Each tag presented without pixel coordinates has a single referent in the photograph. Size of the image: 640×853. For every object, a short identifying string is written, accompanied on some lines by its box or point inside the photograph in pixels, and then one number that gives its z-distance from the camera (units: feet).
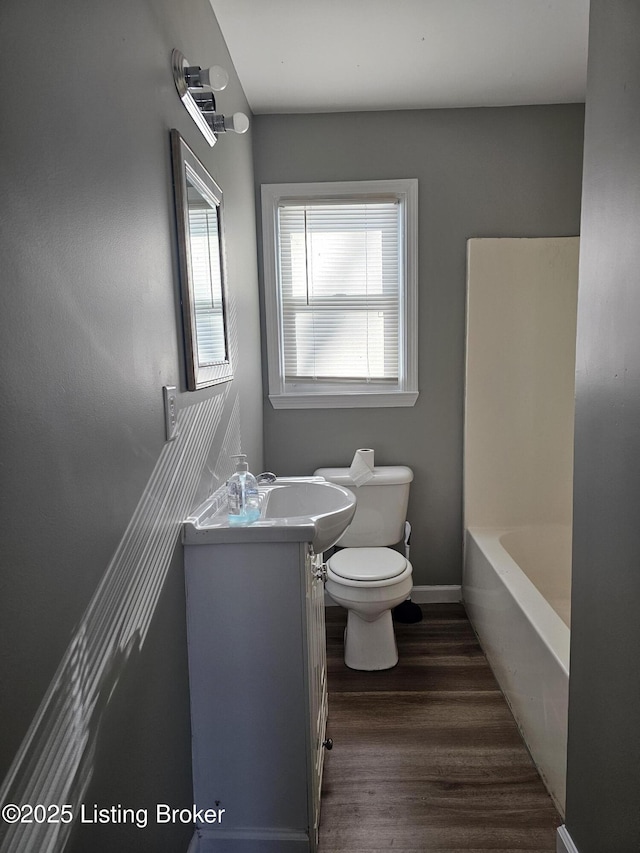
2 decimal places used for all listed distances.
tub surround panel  9.53
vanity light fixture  5.06
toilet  7.89
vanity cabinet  5.14
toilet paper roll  9.48
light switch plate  4.58
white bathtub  5.81
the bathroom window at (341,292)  9.71
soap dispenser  5.44
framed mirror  5.08
